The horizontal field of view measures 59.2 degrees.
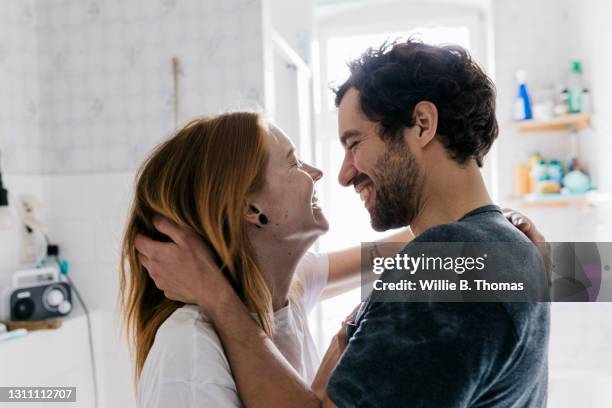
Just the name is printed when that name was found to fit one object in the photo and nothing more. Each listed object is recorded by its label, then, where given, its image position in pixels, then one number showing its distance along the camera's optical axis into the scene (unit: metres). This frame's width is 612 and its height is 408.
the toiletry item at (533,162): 2.79
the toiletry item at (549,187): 2.70
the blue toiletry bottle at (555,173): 2.74
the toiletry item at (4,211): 1.79
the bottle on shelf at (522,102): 2.79
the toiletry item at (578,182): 2.63
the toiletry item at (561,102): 2.68
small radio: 1.80
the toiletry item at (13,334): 1.64
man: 0.74
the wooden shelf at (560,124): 2.61
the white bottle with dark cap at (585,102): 2.59
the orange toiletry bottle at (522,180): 2.83
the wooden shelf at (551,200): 2.62
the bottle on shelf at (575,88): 2.63
